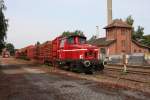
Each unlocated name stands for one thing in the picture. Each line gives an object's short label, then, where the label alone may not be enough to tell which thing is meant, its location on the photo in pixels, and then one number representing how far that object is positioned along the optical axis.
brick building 31.56
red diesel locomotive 10.86
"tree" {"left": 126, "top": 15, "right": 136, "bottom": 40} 41.91
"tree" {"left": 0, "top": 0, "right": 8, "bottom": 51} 17.43
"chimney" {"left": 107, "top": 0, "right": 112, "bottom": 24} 33.85
